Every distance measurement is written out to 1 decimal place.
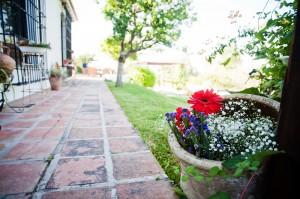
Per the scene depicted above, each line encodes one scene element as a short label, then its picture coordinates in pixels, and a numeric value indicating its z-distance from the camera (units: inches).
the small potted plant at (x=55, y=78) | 235.8
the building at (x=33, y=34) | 168.7
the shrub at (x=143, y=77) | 541.3
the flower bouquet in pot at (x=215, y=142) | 40.9
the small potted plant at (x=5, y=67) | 83.0
